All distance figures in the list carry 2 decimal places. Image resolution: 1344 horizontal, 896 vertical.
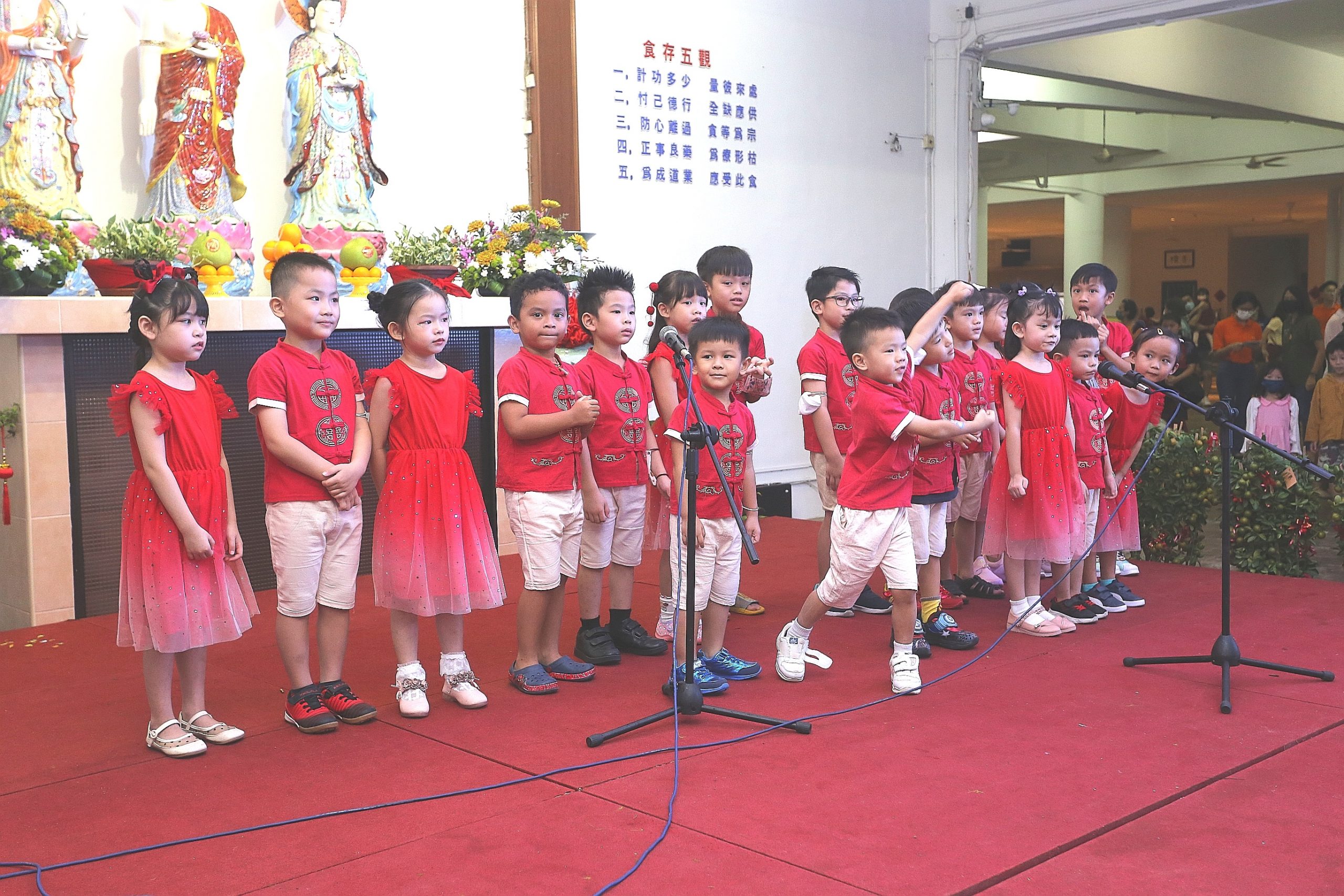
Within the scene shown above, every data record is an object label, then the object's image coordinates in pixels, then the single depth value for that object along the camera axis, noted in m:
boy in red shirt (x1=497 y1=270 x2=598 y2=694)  3.26
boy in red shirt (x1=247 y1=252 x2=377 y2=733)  2.96
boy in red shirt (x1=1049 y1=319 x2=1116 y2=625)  4.08
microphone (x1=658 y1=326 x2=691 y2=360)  2.76
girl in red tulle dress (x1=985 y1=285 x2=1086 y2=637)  3.89
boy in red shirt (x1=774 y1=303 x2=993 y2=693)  3.22
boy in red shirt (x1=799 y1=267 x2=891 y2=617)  3.89
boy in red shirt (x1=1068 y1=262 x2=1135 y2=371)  4.54
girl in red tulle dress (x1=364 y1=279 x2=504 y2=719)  3.08
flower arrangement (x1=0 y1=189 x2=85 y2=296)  4.16
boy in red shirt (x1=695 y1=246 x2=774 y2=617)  3.84
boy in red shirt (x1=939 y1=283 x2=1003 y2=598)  4.14
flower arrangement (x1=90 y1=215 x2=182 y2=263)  4.59
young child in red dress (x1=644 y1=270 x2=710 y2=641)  3.65
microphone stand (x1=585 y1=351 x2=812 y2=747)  2.82
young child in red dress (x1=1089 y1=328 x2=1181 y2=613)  4.25
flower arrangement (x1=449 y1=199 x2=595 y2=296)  5.48
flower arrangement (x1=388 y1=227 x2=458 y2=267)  5.48
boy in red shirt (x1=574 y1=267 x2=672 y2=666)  3.49
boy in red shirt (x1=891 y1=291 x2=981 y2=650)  3.64
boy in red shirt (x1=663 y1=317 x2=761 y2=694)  3.25
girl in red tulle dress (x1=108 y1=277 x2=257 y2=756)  2.79
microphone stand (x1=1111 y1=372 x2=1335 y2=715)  3.24
